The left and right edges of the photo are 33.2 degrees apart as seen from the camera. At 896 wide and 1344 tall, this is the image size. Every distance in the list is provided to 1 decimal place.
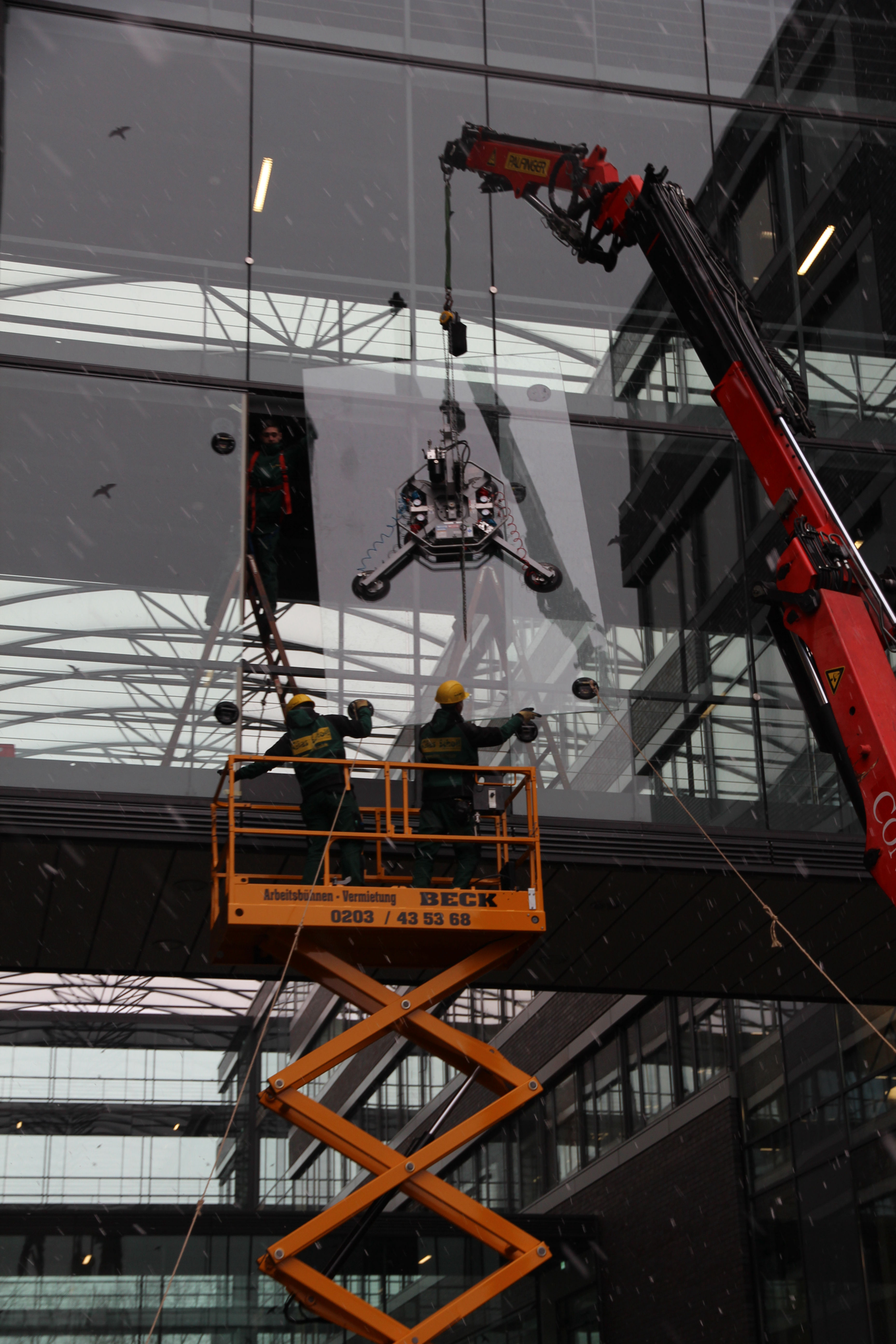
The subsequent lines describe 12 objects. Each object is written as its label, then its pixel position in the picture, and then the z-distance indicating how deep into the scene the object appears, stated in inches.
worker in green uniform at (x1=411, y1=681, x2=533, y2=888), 555.8
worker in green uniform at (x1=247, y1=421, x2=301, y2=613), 666.2
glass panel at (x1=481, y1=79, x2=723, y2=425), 731.4
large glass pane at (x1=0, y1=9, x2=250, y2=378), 689.0
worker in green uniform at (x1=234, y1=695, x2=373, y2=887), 536.7
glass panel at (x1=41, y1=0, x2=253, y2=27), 759.1
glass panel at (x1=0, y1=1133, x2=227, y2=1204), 1878.7
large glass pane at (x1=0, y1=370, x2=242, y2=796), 593.6
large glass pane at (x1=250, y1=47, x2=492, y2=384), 719.1
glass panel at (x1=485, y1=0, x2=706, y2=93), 804.0
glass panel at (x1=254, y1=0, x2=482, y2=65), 778.8
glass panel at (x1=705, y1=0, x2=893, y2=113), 822.5
